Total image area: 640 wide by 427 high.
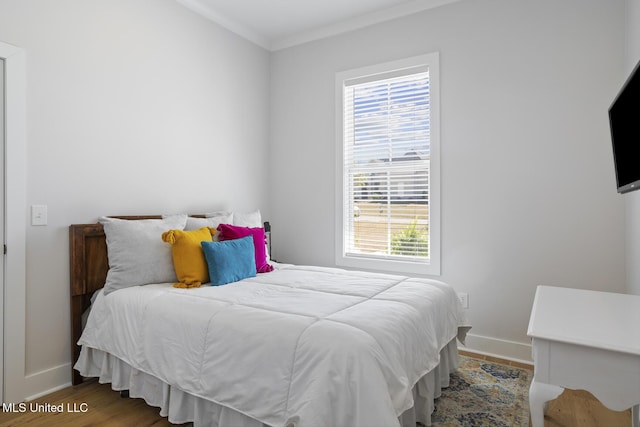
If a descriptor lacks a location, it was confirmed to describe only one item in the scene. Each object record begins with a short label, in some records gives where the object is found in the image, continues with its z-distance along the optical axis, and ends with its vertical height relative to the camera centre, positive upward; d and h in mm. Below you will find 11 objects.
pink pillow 2869 -201
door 2195 +47
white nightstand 1221 -472
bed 1474 -622
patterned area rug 2059 -1115
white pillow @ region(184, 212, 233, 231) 2924 -85
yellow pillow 2494 -322
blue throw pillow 2523 -338
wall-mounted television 1575 +356
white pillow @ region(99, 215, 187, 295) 2441 -291
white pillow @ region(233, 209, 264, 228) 3256 -80
